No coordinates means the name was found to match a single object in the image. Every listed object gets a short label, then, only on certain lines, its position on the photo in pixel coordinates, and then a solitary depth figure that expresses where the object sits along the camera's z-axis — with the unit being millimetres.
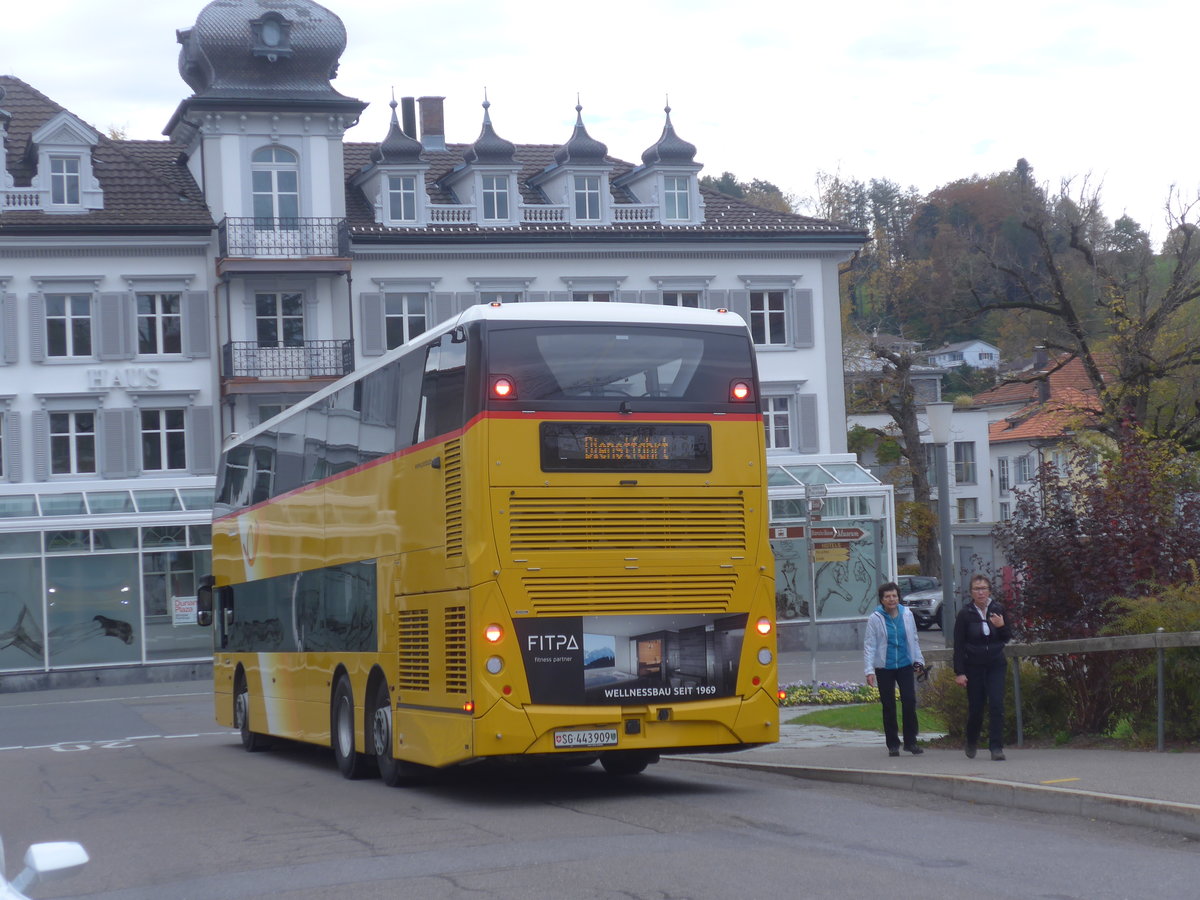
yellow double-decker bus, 13625
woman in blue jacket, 16000
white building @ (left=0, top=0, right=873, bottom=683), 42688
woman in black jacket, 14930
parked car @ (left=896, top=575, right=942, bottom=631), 58281
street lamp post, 24438
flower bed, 25109
